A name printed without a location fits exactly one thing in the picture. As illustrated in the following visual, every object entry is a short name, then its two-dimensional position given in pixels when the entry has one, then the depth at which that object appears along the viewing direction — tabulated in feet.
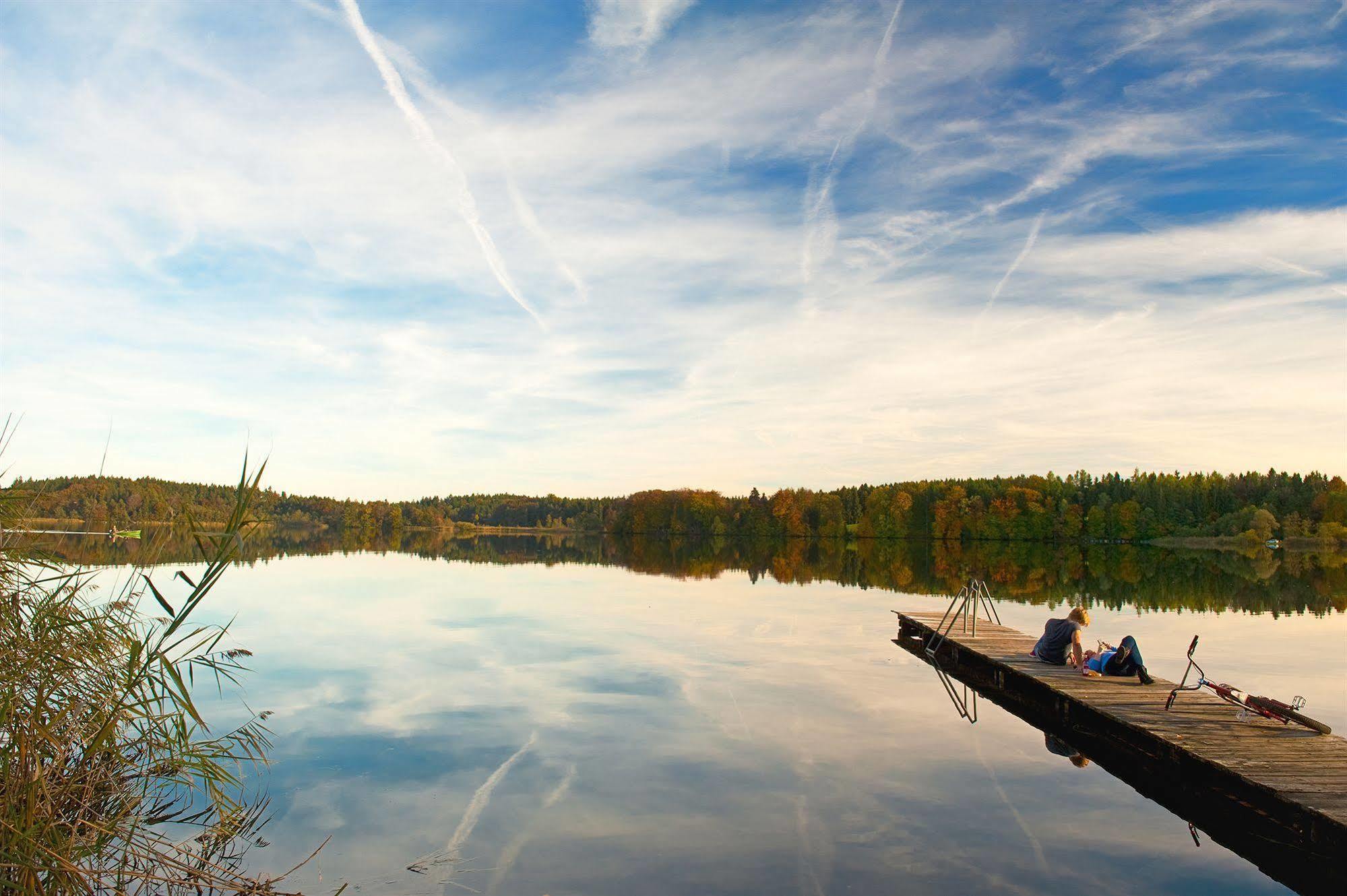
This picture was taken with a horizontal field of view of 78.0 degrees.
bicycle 39.70
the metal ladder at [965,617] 75.61
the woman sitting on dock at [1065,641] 58.70
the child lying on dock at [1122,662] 54.24
